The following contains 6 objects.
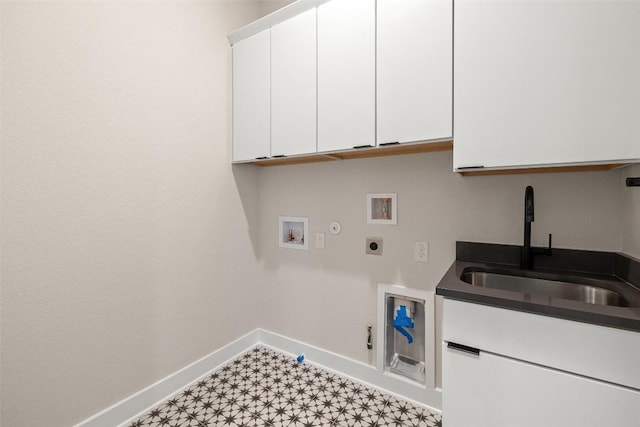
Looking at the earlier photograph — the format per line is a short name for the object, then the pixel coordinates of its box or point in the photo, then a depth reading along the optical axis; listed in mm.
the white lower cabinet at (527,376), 856
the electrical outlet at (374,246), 1793
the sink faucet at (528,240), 1248
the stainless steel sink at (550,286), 1148
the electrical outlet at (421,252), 1641
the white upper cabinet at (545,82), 977
